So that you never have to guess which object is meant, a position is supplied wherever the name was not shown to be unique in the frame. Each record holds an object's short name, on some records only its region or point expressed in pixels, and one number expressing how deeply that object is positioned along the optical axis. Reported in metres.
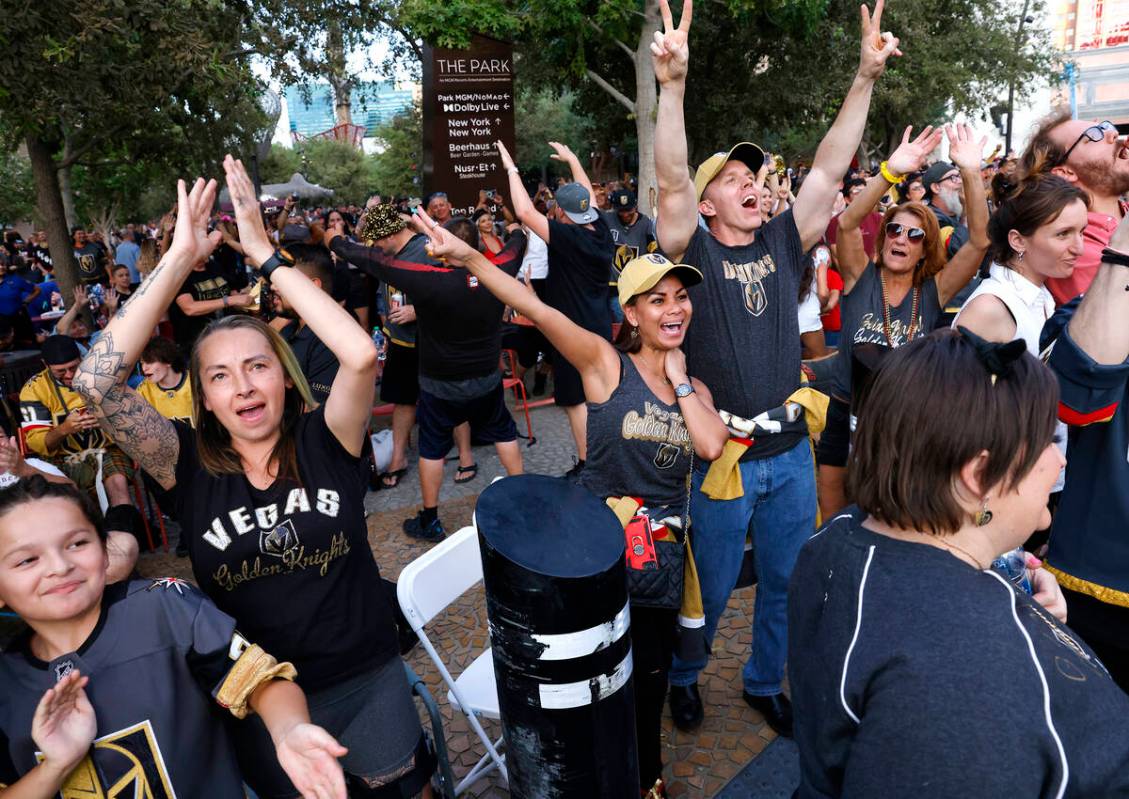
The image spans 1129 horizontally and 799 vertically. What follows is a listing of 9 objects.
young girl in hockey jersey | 1.58
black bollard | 1.75
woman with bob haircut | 1.16
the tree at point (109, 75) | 5.86
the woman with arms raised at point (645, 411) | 2.57
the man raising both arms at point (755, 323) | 2.90
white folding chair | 2.75
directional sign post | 7.50
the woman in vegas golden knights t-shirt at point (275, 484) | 2.07
